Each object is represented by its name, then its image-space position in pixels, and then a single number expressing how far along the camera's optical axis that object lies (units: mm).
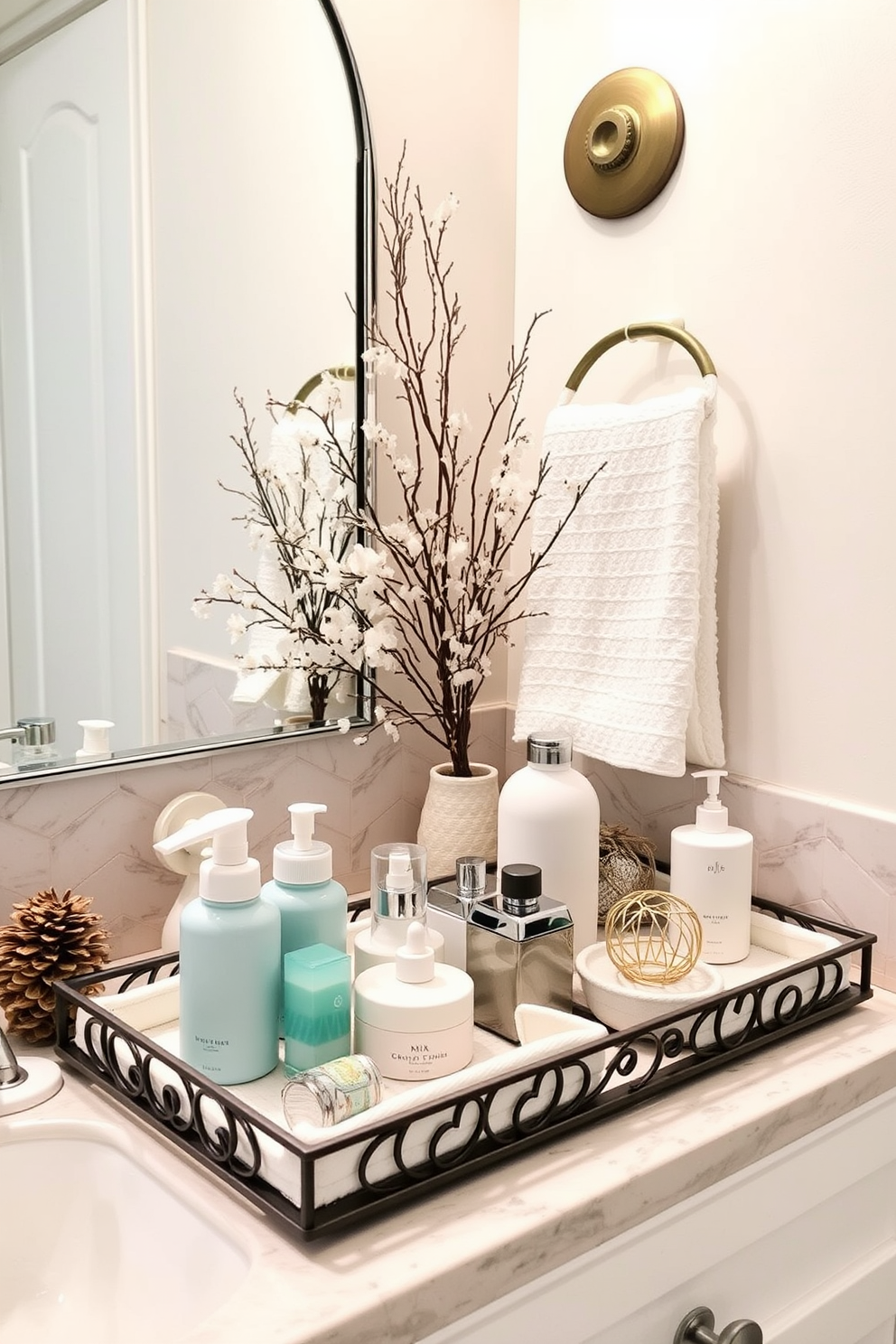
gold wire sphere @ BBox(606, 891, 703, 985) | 986
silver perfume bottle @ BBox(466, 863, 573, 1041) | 934
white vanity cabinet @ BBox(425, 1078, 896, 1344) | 763
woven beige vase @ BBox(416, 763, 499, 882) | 1246
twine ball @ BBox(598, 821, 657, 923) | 1189
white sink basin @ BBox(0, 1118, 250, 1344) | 735
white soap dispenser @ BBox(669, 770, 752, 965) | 1082
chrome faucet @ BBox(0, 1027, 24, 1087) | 874
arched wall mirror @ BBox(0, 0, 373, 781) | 1033
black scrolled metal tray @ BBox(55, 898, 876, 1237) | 721
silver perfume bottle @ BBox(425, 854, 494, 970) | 971
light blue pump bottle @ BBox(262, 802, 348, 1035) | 891
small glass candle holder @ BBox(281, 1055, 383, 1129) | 757
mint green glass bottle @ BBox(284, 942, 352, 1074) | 836
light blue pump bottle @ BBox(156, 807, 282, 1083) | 828
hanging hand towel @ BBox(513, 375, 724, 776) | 1140
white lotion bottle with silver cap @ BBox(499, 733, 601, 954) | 1064
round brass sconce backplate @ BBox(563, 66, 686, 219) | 1217
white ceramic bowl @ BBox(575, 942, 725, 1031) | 947
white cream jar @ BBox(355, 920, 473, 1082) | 841
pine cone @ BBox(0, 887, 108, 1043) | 949
